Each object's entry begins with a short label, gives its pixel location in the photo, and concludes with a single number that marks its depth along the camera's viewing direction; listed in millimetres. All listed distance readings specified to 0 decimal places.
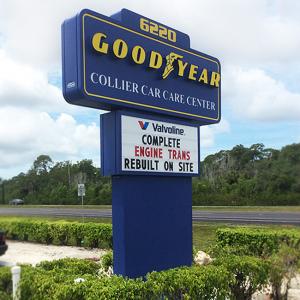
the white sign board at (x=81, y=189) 25028
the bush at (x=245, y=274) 6660
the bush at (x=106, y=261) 7887
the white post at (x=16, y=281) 5320
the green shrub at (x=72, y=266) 6746
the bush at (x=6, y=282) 5616
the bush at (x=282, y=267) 7122
